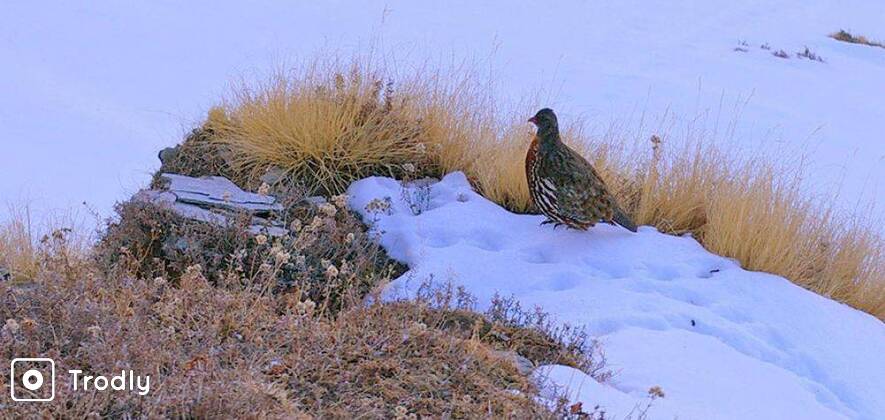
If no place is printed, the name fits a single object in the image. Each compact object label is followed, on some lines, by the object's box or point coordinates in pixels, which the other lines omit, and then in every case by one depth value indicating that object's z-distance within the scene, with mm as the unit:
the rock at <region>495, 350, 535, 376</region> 7946
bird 11703
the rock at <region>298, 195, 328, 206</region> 12555
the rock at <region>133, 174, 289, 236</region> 11289
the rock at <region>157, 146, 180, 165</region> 14290
